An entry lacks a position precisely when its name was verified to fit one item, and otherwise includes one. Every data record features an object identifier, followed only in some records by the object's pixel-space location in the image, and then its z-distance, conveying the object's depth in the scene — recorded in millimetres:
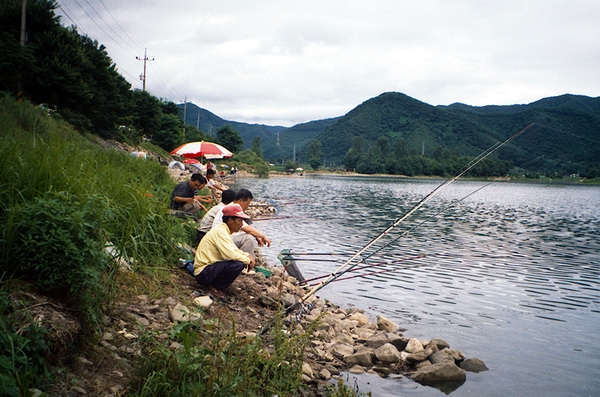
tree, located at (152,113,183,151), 58781
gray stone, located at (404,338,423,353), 6254
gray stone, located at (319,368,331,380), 5230
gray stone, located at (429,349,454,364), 6008
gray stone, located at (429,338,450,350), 6414
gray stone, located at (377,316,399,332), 7380
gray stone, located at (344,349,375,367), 5891
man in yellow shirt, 5934
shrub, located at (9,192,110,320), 3418
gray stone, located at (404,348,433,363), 6055
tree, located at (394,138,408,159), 135125
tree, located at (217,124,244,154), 93562
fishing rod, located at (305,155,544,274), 10641
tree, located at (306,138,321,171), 140500
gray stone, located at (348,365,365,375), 5676
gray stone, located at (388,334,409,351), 6438
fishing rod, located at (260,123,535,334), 8299
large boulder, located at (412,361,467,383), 5734
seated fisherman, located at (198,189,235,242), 8336
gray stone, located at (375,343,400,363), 6031
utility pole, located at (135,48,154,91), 58531
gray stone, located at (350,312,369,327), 7574
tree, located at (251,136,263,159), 119562
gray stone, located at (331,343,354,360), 5995
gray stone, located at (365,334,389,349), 6422
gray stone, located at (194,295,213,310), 5426
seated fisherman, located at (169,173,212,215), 10398
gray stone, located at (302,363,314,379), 4975
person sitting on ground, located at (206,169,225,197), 13898
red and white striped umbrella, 18094
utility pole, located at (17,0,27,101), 24453
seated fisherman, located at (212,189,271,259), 7635
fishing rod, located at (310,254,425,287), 11455
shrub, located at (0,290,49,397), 2721
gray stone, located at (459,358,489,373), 6156
